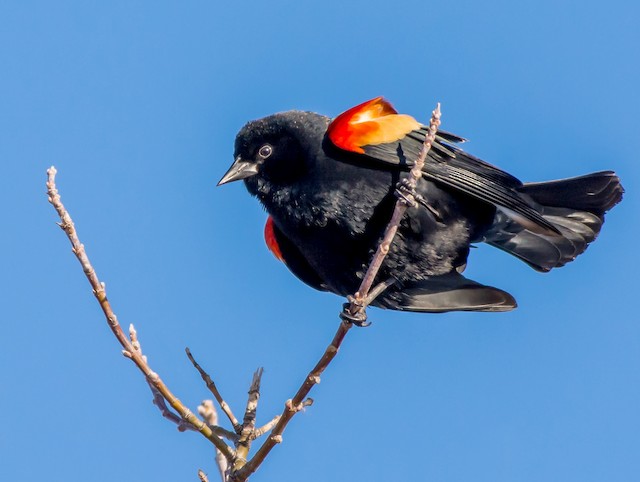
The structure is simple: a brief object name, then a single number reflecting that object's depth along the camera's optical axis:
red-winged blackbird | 9.27
